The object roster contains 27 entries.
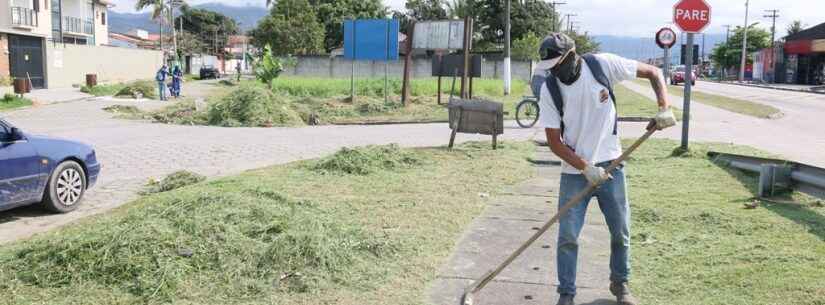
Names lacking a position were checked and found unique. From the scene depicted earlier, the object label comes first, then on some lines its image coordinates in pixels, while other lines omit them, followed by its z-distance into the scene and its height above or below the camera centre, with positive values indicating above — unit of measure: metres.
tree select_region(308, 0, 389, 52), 68.19 +5.73
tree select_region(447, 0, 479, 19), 58.34 +5.49
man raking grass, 4.04 -0.34
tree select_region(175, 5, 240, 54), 98.00 +6.63
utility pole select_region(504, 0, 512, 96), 31.97 +1.03
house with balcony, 36.16 +2.83
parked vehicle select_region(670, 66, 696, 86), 53.91 +0.16
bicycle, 17.42 -0.83
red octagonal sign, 11.35 +1.01
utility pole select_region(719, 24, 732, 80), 85.69 +1.35
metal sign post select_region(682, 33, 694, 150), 11.13 -0.18
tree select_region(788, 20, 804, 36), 82.81 +6.09
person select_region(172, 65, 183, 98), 30.00 -0.30
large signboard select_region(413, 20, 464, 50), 23.27 +1.33
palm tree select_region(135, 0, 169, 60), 61.62 +5.54
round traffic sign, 14.57 +0.84
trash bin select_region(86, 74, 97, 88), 36.09 -0.42
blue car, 6.70 -0.97
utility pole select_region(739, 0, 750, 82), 66.66 +1.60
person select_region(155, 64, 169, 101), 27.36 -0.24
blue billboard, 24.45 +1.22
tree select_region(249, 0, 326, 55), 58.31 +3.25
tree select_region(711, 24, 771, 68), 82.94 +3.98
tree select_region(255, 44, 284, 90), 31.59 +0.25
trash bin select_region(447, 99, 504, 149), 11.97 -0.66
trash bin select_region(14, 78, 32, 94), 27.48 -0.57
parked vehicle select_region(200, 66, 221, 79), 62.44 +0.09
